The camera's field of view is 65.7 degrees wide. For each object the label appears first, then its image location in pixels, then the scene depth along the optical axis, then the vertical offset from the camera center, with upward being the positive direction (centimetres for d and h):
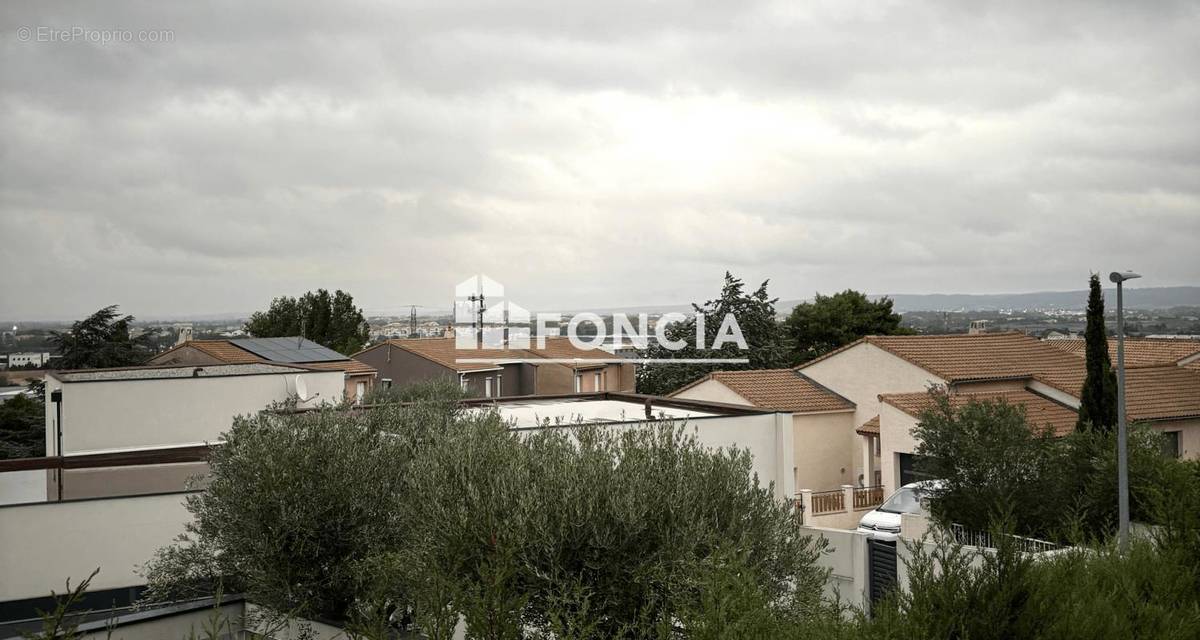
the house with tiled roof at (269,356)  3766 -28
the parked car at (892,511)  2252 -442
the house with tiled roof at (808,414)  3162 -257
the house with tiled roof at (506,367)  4941 -126
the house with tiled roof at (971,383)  2745 -155
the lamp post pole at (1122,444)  1483 -183
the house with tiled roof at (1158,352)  3466 -70
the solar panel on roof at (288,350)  3947 -8
